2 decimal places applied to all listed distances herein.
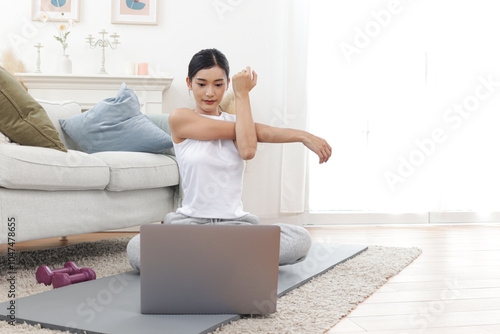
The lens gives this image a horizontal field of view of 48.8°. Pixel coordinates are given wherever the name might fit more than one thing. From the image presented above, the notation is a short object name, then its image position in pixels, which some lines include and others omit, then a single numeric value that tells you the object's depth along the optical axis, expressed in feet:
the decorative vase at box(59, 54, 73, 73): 12.28
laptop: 4.56
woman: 5.35
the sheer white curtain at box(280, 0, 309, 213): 13.23
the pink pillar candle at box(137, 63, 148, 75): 12.53
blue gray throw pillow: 9.21
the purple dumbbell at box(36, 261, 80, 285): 6.03
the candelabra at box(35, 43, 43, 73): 12.23
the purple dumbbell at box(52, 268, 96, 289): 5.91
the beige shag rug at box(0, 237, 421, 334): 4.57
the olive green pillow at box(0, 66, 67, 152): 7.02
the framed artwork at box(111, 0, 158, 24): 12.98
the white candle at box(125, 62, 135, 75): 12.54
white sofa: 6.18
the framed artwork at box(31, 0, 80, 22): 12.62
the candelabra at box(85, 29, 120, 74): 12.68
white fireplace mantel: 11.85
